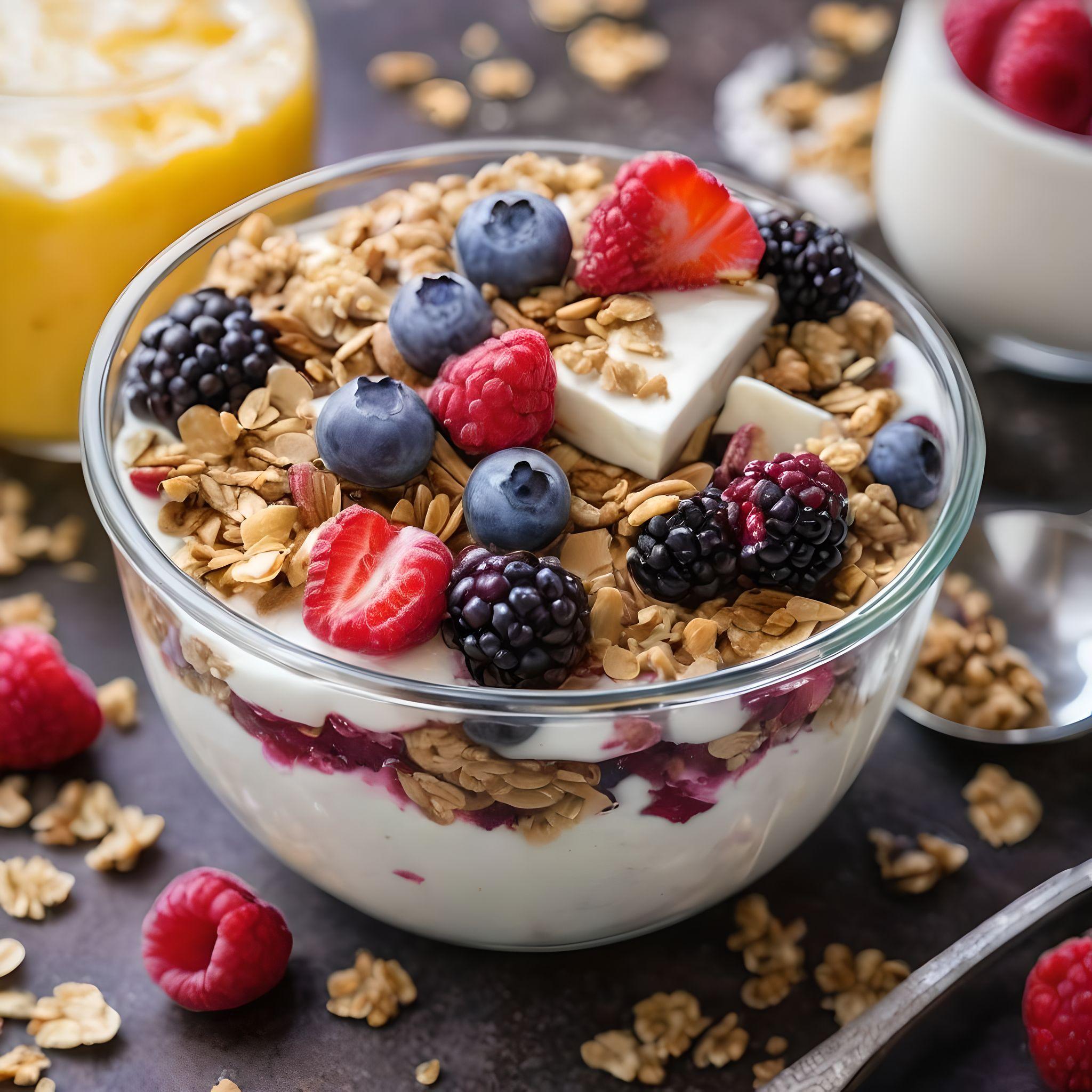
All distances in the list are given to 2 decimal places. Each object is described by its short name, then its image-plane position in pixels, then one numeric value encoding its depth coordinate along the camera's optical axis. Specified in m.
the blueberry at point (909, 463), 0.53
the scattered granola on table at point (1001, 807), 0.58
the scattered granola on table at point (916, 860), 0.57
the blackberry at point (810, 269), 0.56
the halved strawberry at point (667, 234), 0.55
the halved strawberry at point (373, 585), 0.50
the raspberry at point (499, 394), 0.52
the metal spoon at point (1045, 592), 0.60
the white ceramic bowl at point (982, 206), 0.63
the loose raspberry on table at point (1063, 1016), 0.54
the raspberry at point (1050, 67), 0.63
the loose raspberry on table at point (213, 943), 0.54
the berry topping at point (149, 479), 0.53
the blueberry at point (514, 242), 0.55
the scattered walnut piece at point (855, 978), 0.55
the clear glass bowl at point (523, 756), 0.50
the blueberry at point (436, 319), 0.54
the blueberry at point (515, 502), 0.52
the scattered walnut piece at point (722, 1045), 0.55
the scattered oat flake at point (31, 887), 0.56
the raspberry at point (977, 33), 0.65
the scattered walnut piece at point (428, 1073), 0.54
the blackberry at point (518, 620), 0.50
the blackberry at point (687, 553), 0.51
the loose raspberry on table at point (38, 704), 0.57
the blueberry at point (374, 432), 0.52
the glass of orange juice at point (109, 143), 0.61
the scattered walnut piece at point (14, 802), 0.58
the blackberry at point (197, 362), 0.54
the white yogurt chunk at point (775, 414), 0.54
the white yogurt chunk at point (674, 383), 0.53
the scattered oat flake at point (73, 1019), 0.54
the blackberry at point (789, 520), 0.51
